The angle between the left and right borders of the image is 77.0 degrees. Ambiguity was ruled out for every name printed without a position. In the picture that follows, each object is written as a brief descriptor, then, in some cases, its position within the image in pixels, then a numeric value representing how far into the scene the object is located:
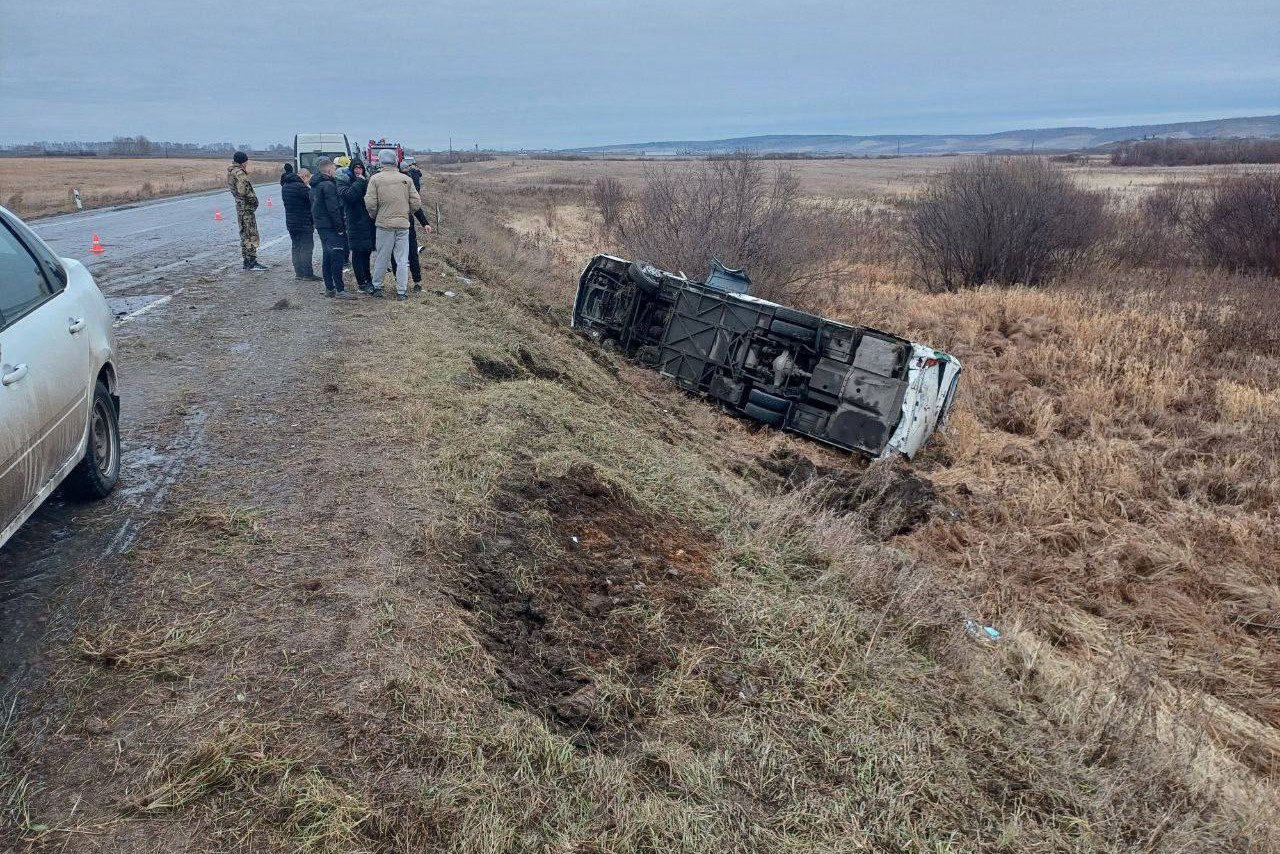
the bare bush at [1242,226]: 18.86
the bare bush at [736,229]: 16.52
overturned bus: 9.67
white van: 20.31
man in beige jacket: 9.39
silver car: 3.32
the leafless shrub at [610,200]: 23.20
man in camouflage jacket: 11.25
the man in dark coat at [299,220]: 10.75
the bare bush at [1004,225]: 19.83
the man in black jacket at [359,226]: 9.69
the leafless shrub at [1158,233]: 20.84
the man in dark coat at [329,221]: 10.16
